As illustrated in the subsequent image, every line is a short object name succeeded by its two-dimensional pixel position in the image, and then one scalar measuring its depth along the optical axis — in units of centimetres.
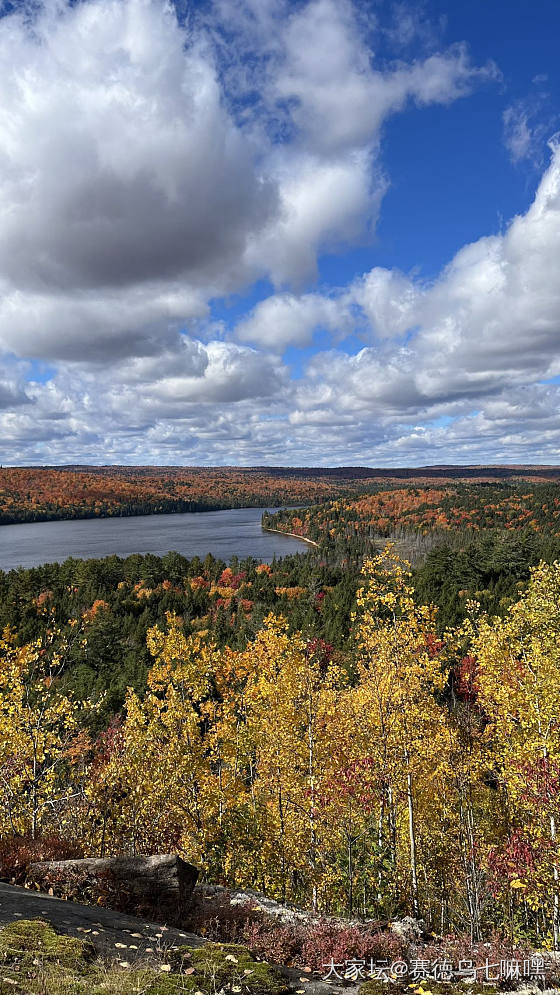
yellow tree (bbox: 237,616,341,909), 1700
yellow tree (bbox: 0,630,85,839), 1627
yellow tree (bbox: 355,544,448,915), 1585
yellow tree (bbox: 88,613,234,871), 1593
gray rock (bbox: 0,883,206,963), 820
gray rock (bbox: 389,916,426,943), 1105
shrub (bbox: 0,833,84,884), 1102
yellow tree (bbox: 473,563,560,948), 1247
